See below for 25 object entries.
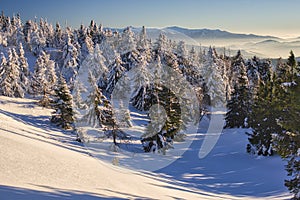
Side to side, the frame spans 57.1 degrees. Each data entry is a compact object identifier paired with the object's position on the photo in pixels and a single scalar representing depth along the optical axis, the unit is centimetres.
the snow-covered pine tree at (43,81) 4624
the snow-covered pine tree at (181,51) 7911
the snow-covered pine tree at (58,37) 10883
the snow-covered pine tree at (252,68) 7032
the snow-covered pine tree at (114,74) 5873
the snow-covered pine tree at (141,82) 5537
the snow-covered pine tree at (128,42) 6962
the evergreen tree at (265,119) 2761
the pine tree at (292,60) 1935
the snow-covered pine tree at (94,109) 3409
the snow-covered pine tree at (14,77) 4800
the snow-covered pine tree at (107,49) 7294
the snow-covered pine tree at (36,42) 10019
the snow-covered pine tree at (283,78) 1625
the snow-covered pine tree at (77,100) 4443
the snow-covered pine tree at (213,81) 5797
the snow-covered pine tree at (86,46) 8283
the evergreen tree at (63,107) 3631
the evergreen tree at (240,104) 4356
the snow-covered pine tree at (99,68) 6606
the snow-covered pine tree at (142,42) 7318
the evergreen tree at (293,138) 1381
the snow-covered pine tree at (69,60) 7350
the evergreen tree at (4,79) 4668
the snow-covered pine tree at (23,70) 5425
